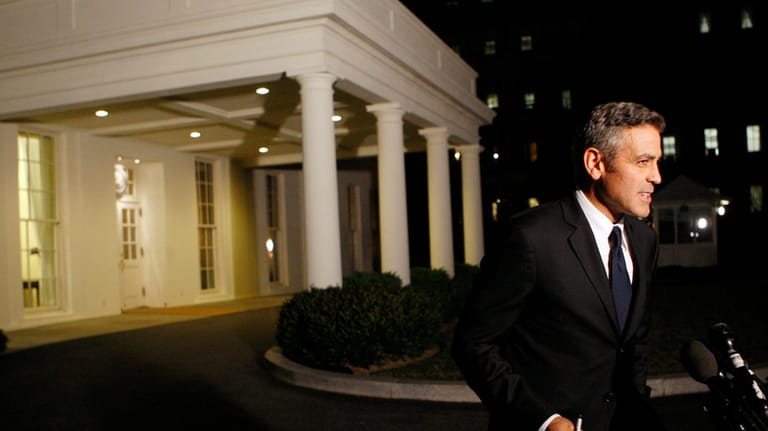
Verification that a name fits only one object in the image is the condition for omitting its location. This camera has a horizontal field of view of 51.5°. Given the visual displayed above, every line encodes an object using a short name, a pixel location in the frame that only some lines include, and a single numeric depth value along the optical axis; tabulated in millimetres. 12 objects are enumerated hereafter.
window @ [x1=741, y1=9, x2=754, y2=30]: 47719
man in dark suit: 2693
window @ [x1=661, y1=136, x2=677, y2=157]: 48284
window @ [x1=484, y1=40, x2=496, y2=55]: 56325
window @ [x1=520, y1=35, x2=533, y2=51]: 55250
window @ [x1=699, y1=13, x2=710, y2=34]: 48531
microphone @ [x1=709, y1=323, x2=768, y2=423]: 2318
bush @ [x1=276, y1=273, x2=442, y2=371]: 9828
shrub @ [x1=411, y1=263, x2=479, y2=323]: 14664
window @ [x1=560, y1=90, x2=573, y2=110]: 53653
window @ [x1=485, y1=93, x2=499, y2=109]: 55803
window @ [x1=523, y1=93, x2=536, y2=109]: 54706
